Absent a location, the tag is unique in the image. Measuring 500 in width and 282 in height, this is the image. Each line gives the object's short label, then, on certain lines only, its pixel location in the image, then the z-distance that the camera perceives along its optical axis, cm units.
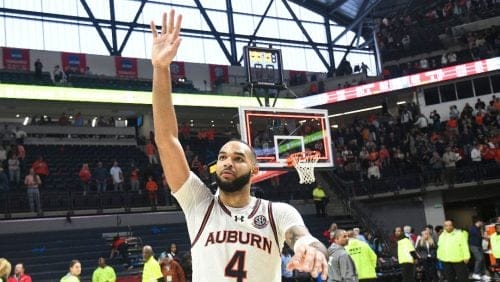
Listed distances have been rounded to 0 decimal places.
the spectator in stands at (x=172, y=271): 1184
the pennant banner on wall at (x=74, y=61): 2752
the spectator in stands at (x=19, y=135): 2281
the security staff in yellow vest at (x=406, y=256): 1320
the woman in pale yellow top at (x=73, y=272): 977
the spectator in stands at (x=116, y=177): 2066
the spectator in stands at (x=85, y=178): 2016
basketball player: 271
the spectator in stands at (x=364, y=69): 3057
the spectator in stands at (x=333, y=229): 1131
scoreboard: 1329
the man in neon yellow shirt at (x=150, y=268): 1117
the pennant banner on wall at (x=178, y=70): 3000
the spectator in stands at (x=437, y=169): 2273
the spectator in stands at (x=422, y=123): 2559
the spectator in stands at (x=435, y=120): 2508
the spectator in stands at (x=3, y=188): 1861
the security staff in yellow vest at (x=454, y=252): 1245
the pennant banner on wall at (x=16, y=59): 2584
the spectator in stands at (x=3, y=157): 1973
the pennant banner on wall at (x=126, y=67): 2903
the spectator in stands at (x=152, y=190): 2102
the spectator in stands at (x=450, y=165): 2247
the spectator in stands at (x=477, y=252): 1444
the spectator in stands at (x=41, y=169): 1958
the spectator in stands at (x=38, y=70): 2267
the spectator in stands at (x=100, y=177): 2045
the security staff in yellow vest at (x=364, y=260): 1133
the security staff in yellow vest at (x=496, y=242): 1345
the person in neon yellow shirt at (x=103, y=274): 1248
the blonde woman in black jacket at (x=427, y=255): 1513
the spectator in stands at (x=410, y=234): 1537
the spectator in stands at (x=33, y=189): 1858
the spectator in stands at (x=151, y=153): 2314
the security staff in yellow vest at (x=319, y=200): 2339
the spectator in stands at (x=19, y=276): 1106
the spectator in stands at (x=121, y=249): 1741
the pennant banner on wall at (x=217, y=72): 3164
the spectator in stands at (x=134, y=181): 2112
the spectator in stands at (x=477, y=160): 2208
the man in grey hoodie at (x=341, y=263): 1012
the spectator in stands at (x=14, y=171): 1948
